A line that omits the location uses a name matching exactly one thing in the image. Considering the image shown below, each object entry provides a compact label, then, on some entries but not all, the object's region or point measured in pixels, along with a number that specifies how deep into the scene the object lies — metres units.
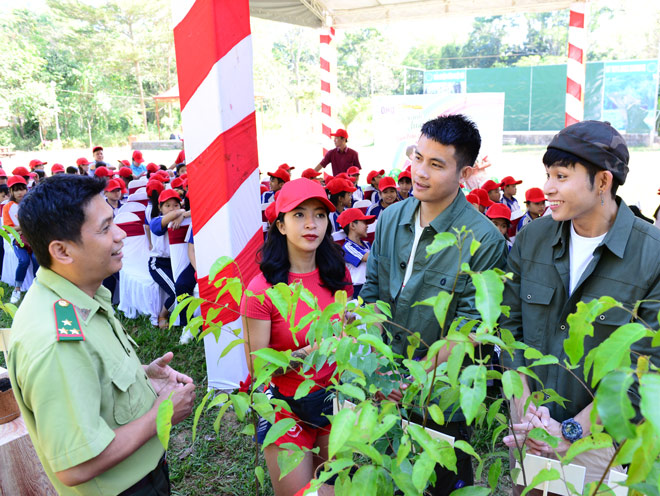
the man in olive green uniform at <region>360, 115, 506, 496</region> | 1.92
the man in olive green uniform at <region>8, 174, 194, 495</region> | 1.28
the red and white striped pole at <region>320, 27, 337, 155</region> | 10.22
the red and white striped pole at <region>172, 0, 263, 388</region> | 2.97
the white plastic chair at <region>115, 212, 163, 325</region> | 5.49
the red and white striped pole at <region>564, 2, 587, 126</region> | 8.28
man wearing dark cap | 1.57
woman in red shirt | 2.00
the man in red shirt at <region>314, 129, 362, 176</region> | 9.45
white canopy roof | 8.85
